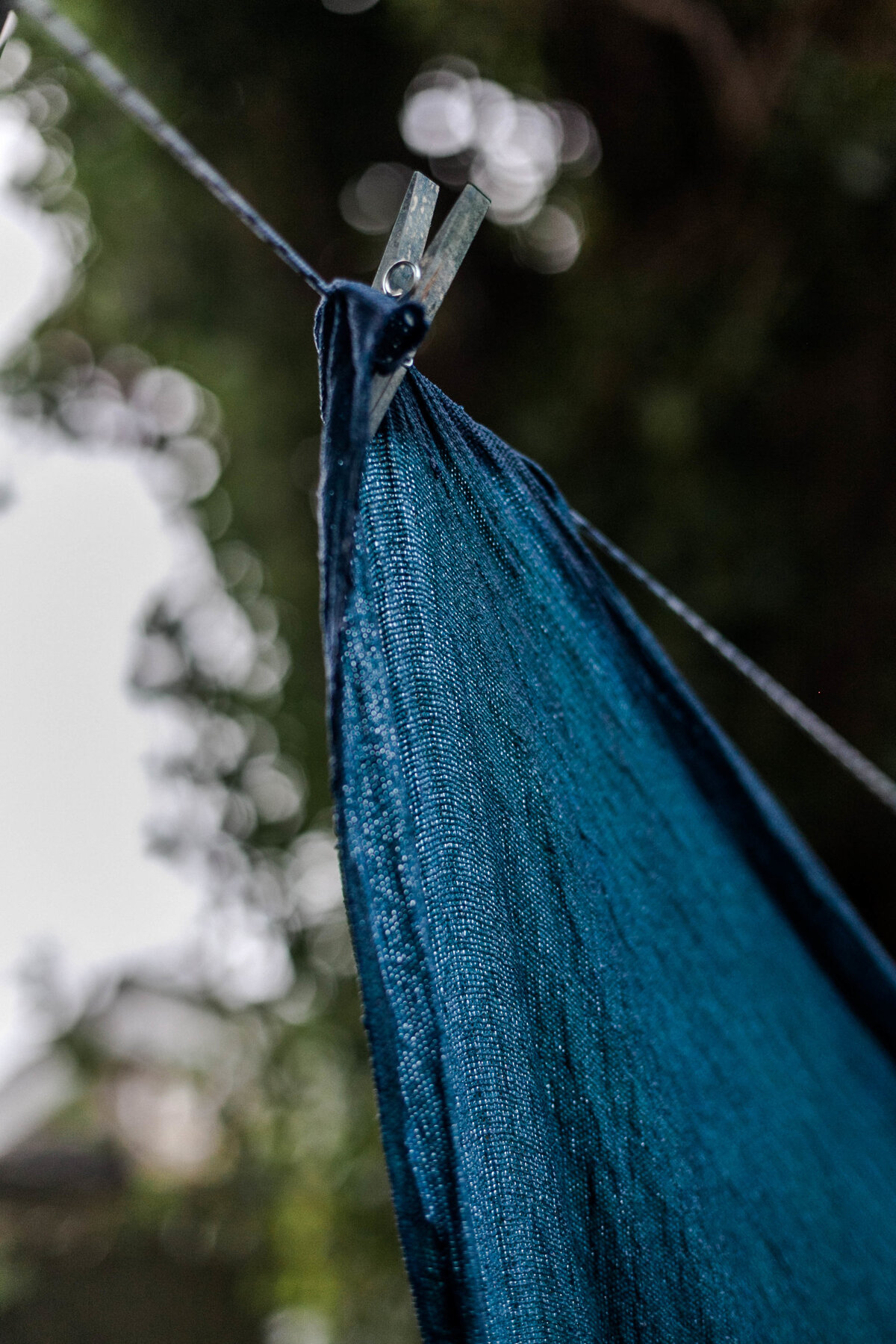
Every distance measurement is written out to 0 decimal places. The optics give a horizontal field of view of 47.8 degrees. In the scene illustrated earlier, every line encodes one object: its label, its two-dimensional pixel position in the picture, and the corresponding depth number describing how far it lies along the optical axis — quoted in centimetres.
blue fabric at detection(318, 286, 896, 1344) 52
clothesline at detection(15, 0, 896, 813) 50
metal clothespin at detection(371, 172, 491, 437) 54
